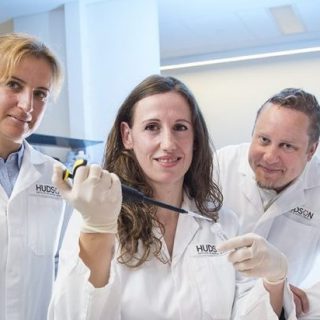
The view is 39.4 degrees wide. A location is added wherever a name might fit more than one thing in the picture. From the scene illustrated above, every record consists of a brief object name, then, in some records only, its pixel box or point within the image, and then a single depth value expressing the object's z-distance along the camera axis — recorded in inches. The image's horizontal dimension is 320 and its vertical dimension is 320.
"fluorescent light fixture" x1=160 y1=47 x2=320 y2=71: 204.5
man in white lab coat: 67.0
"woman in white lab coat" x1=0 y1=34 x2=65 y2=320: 57.1
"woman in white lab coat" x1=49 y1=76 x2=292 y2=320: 42.3
